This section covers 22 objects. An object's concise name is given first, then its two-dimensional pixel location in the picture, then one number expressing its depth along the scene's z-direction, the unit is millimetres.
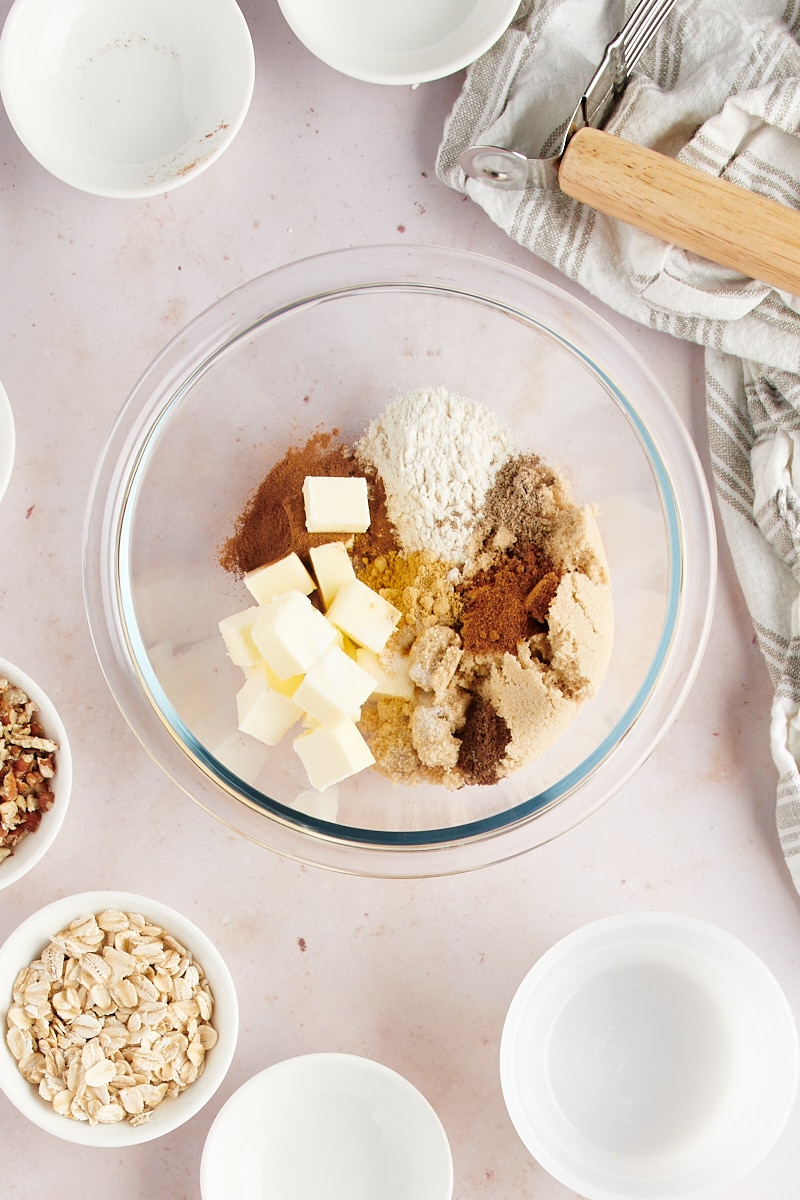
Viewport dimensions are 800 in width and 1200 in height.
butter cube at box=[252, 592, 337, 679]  829
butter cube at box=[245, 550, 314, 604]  850
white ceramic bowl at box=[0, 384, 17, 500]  874
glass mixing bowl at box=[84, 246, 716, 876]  864
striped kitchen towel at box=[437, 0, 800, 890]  859
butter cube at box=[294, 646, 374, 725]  838
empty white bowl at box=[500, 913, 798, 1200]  867
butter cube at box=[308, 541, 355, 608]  850
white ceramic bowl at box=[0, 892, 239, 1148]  858
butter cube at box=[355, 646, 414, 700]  856
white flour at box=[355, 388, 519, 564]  848
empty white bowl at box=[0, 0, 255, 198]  864
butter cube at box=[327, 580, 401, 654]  844
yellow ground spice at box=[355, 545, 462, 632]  854
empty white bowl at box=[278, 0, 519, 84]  861
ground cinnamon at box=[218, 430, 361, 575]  862
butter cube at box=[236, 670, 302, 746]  849
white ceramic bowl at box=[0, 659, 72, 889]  859
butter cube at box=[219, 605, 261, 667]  848
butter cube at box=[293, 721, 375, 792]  840
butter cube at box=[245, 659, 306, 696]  850
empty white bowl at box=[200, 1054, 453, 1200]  875
